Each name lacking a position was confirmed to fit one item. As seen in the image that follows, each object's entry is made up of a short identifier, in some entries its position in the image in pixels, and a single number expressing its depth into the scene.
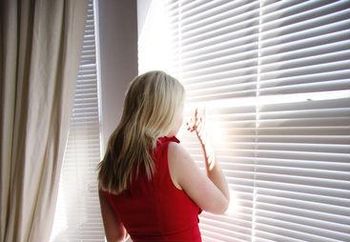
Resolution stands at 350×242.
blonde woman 0.88
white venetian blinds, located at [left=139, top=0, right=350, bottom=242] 0.87
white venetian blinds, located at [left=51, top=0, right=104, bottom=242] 1.55
